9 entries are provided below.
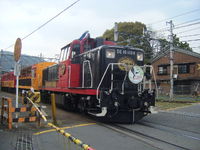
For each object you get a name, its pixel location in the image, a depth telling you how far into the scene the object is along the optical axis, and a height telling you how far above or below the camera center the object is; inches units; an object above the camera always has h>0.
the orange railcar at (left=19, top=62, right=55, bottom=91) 652.1 +23.3
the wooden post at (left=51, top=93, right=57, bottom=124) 295.3 -38.7
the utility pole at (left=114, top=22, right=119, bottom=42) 772.0 +178.9
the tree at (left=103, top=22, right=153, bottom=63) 1454.2 +369.1
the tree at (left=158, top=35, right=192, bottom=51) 1774.6 +338.6
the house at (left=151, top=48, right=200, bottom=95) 1152.1 +71.4
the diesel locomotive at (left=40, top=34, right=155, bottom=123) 298.7 +3.9
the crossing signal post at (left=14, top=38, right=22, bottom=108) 312.5 +43.3
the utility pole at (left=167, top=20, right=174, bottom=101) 814.6 +173.9
